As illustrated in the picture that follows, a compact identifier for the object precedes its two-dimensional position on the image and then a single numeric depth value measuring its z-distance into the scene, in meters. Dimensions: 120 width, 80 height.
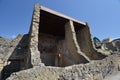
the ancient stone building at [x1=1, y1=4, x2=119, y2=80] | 2.67
